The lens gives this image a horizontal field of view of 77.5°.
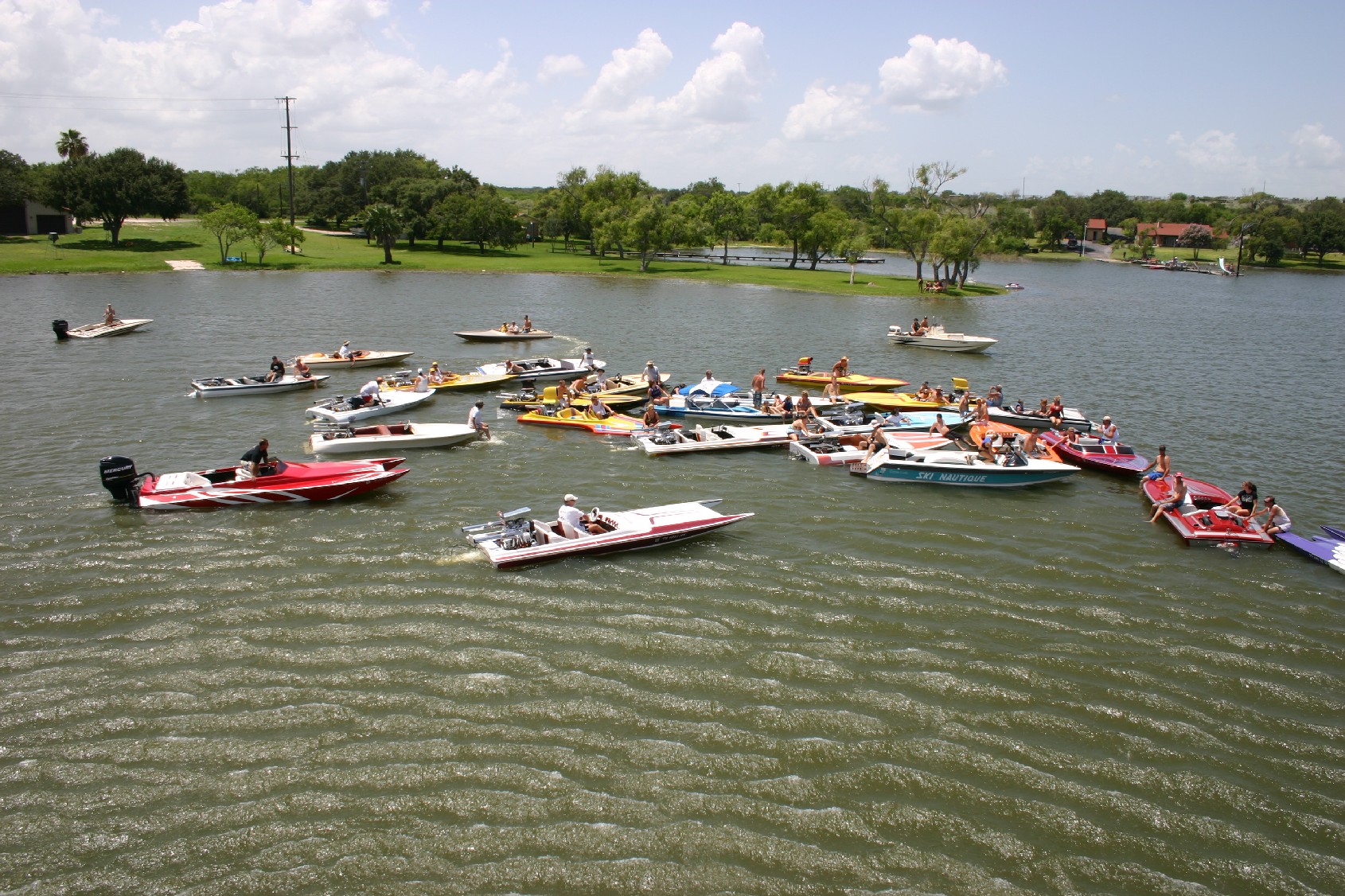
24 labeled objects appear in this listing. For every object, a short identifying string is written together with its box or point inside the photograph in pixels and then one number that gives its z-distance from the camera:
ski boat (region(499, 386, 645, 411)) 33.84
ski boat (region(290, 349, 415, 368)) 42.31
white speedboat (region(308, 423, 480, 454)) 28.19
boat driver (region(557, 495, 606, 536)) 20.11
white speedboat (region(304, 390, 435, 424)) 31.66
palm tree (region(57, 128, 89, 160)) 104.12
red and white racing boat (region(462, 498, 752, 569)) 19.73
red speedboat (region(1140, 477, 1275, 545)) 22.11
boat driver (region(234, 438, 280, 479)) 23.08
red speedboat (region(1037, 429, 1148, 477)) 27.62
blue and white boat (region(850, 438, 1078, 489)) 26.06
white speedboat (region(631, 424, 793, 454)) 28.89
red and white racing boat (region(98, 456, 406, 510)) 22.66
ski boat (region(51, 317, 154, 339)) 47.47
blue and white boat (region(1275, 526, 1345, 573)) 20.95
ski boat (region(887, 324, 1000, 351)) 50.50
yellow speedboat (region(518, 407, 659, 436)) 31.07
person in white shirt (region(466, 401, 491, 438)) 29.52
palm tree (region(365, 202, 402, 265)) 92.19
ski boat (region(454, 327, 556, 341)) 50.47
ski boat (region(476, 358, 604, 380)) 39.19
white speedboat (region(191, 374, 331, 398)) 35.69
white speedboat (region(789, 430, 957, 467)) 28.09
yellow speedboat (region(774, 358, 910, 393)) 38.72
